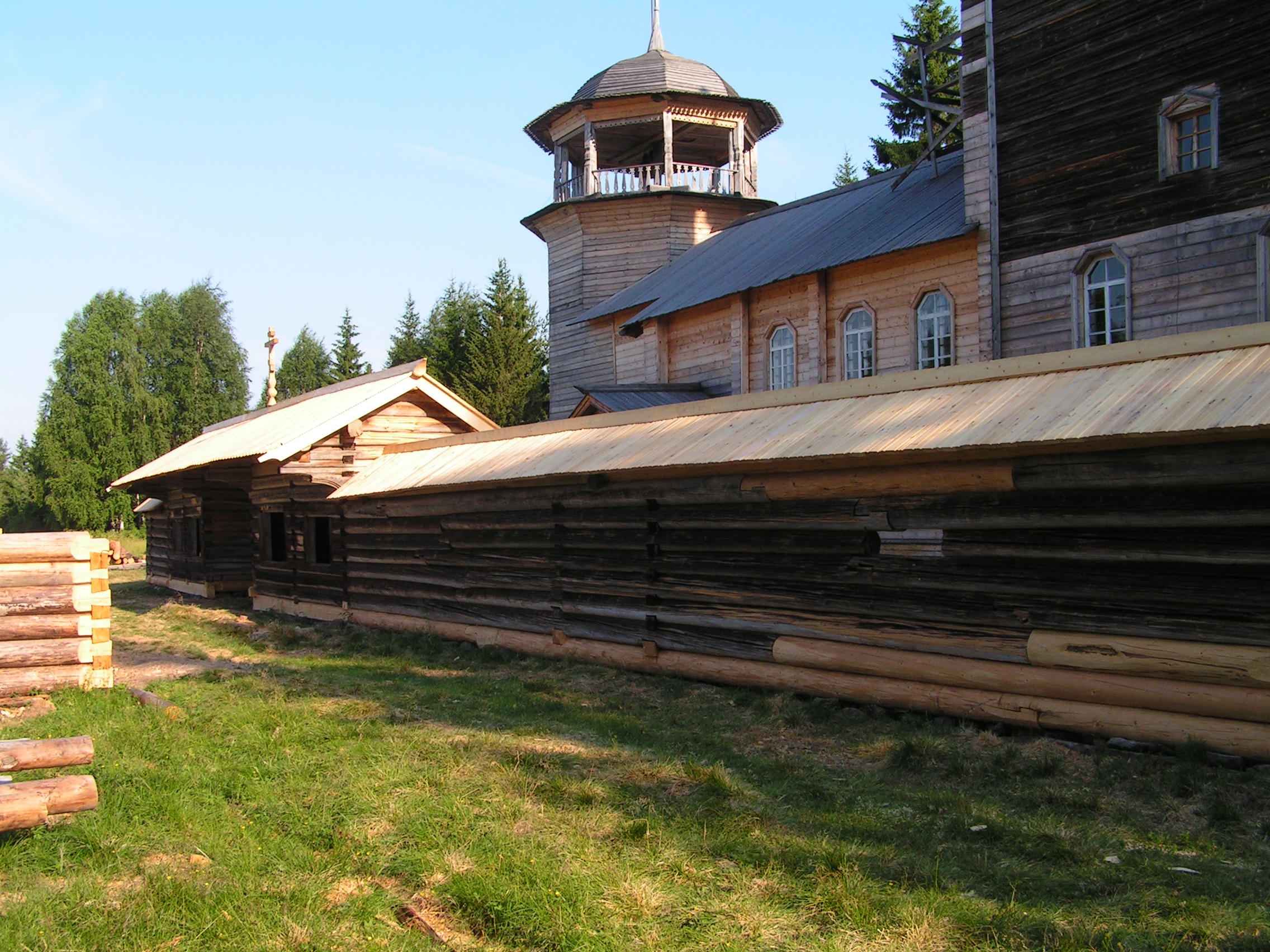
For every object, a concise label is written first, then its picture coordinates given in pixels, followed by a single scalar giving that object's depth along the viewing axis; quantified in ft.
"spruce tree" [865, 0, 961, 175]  116.57
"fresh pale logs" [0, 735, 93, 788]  17.71
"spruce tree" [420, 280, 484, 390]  168.96
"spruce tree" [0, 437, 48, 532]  175.32
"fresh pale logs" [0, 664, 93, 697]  28.48
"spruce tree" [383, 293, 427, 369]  192.44
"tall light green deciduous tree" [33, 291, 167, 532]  166.40
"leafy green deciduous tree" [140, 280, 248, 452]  189.16
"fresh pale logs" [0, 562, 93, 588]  28.60
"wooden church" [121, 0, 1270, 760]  23.32
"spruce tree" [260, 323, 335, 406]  208.03
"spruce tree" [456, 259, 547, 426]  155.63
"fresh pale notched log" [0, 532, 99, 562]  28.66
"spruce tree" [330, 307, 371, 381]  190.08
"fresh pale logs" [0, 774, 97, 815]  16.66
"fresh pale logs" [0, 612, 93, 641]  28.63
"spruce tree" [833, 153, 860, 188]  181.78
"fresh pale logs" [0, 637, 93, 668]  28.58
